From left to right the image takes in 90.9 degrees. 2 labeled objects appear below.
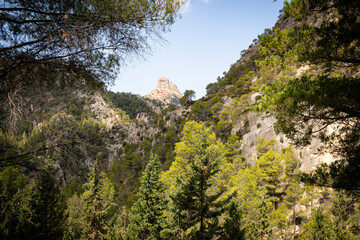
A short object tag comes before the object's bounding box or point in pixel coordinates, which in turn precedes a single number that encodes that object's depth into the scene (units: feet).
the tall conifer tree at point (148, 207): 40.71
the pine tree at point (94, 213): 43.39
